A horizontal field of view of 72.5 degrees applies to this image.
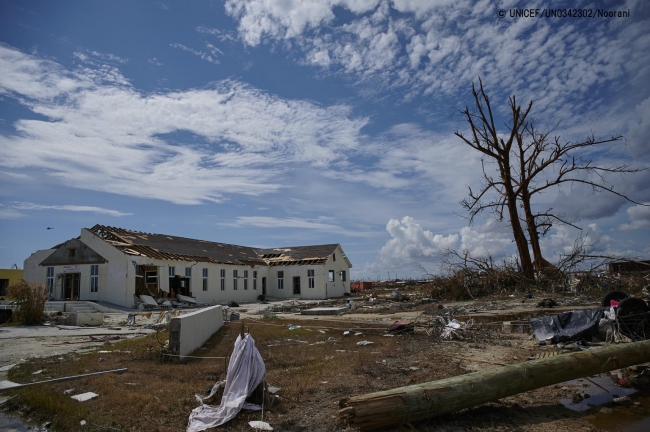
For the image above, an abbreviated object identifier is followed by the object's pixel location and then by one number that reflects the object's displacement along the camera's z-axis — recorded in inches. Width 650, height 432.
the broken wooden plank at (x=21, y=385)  267.7
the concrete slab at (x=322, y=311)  860.0
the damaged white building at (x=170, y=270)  1050.7
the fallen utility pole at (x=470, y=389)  191.6
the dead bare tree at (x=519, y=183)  939.3
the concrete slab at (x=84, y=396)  242.0
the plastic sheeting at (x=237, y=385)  207.9
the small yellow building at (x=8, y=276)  1515.7
